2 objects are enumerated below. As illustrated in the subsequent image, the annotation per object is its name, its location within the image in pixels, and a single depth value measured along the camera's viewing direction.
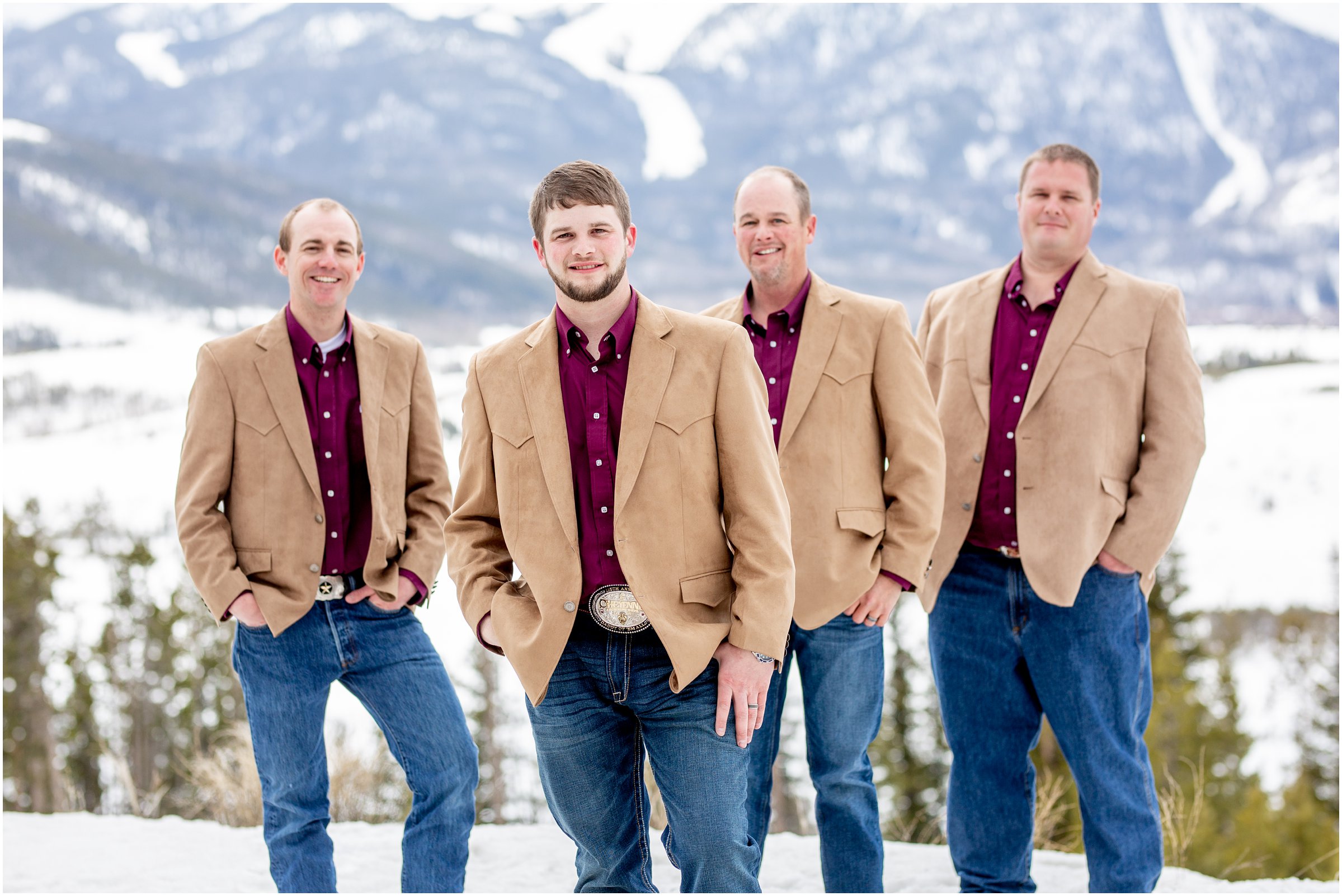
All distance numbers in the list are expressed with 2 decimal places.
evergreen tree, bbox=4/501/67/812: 26.19
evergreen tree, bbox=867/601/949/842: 25.19
